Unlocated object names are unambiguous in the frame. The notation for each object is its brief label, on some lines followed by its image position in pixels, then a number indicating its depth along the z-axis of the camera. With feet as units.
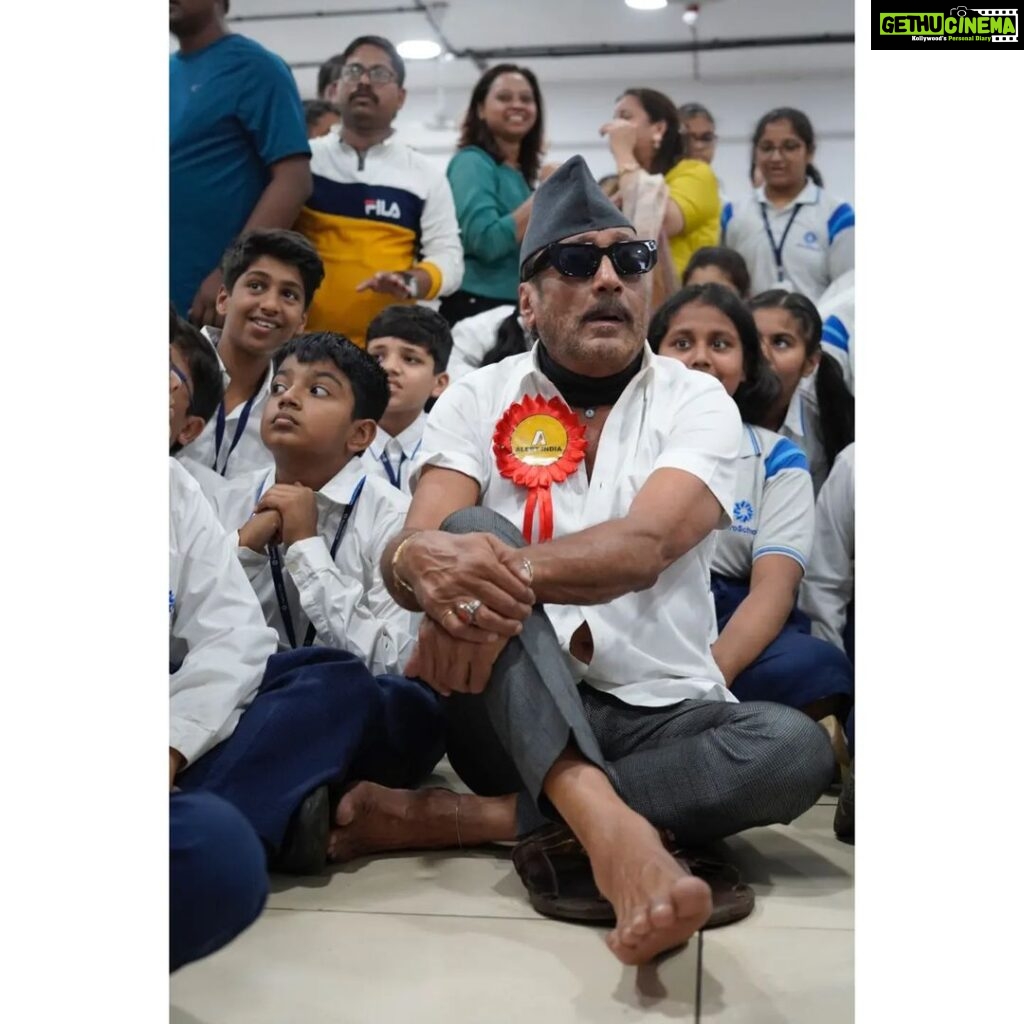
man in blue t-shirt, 6.81
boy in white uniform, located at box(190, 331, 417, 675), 5.95
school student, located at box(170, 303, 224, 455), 6.14
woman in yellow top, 7.81
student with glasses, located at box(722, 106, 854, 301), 8.46
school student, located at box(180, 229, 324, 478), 6.71
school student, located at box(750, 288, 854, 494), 7.84
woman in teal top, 8.57
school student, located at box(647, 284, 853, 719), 6.36
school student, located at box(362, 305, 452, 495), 8.25
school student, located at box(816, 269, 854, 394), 8.33
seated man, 4.67
